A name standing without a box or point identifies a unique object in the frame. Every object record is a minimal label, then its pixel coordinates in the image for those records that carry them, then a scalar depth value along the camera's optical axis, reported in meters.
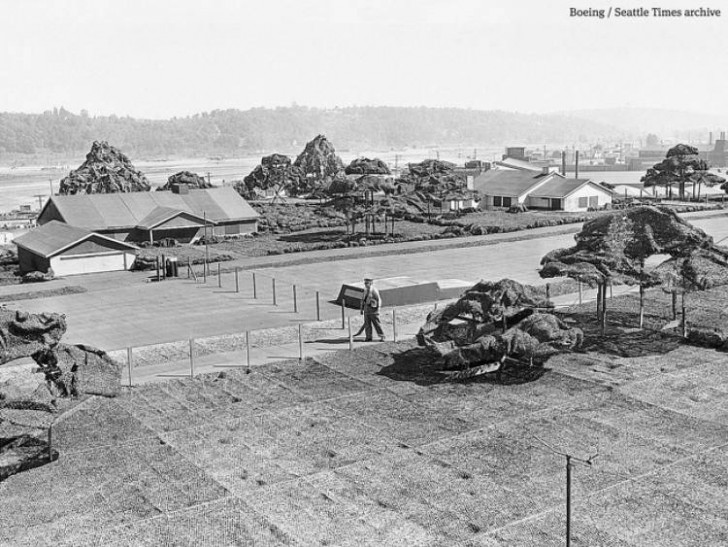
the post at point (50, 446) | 19.19
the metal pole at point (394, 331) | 29.18
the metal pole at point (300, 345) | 27.44
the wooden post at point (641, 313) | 29.62
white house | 82.25
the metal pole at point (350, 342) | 28.61
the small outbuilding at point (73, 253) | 49.84
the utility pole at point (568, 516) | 12.72
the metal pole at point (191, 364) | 25.61
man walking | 29.42
